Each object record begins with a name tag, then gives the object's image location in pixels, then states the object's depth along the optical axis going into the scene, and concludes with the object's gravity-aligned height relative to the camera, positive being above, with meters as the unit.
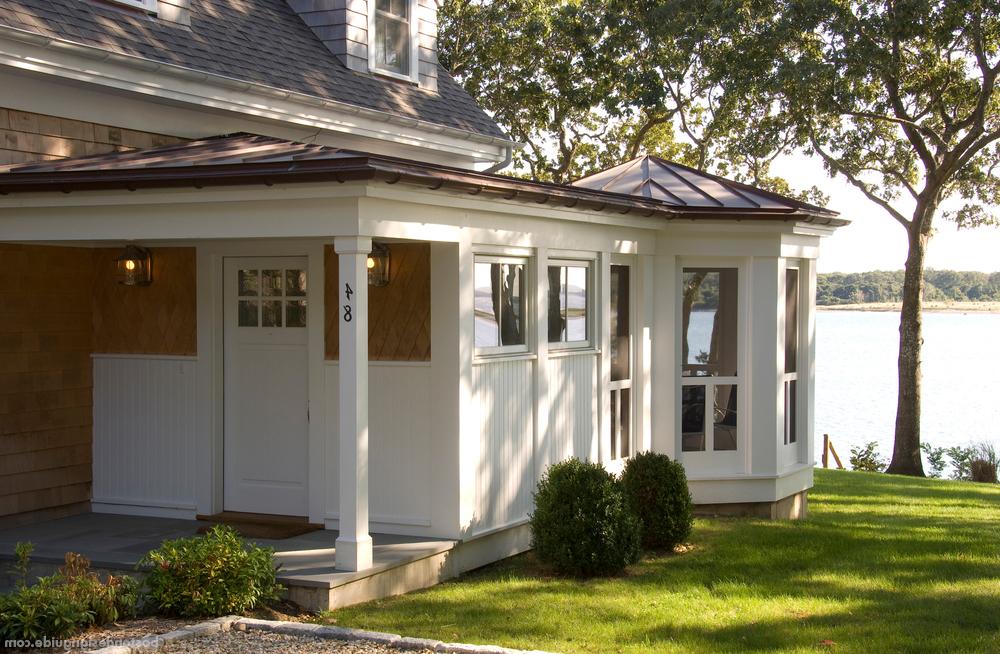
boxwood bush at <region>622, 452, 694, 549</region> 9.71 -1.56
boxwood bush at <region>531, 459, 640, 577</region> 8.56 -1.56
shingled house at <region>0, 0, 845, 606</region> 7.81 +0.07
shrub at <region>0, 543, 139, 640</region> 6.35 -1.65
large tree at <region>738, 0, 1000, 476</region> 20.59 +4.38
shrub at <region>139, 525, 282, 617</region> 6.92 -1.61
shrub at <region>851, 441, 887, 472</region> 22.91 -2.84
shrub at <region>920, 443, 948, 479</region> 23.75 -2.94
